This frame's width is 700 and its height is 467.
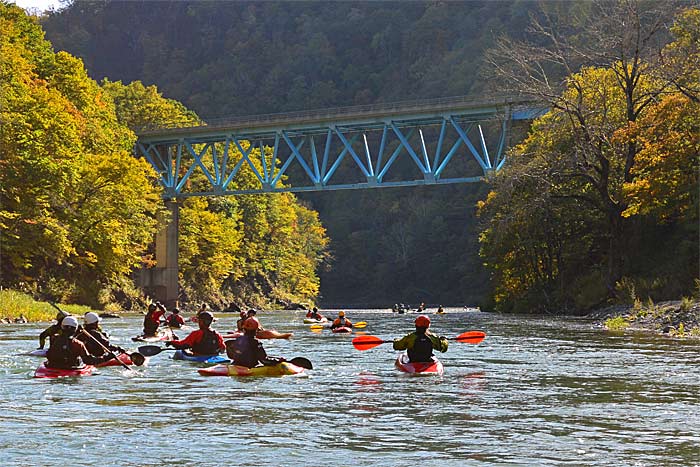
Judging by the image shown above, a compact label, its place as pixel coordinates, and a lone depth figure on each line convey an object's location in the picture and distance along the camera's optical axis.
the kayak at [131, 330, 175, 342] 29.56
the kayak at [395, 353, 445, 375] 20.39
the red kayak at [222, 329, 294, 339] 33.09
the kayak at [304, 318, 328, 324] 44.30
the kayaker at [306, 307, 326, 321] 44.81
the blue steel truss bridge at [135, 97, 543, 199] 62.41
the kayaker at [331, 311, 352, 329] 38.41
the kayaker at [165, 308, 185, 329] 36.25
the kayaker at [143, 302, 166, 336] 30.28
